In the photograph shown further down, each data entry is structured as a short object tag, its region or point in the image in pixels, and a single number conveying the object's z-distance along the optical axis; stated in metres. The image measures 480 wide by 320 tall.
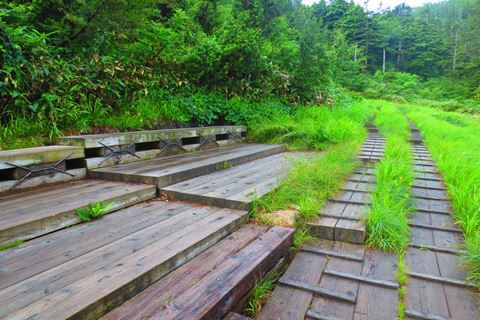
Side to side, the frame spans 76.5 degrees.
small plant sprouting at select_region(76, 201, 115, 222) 1.97
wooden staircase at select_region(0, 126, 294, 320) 1.17
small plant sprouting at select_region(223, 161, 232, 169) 3.56
